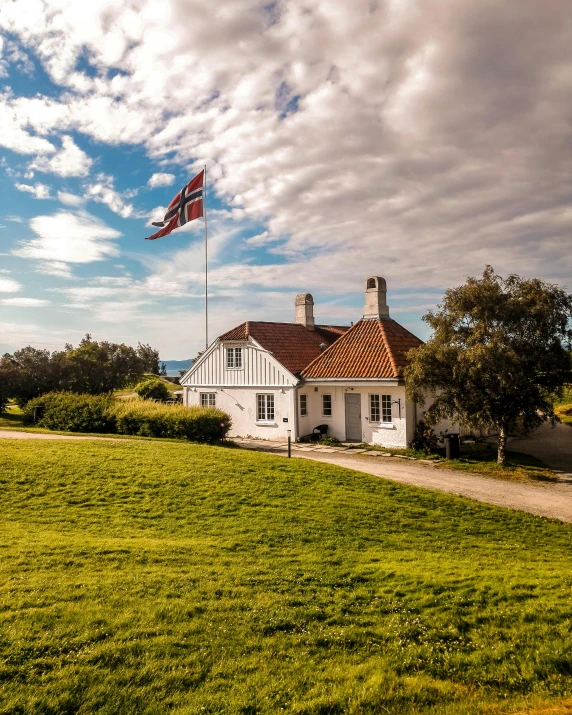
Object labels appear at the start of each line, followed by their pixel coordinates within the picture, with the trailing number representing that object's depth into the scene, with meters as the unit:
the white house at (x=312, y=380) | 24.00
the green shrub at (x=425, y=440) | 22.62
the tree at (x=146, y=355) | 43.90
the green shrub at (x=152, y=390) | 41.25
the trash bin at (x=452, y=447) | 21.28
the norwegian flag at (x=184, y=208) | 29.42
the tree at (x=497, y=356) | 18.55
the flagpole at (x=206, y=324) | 31.72
